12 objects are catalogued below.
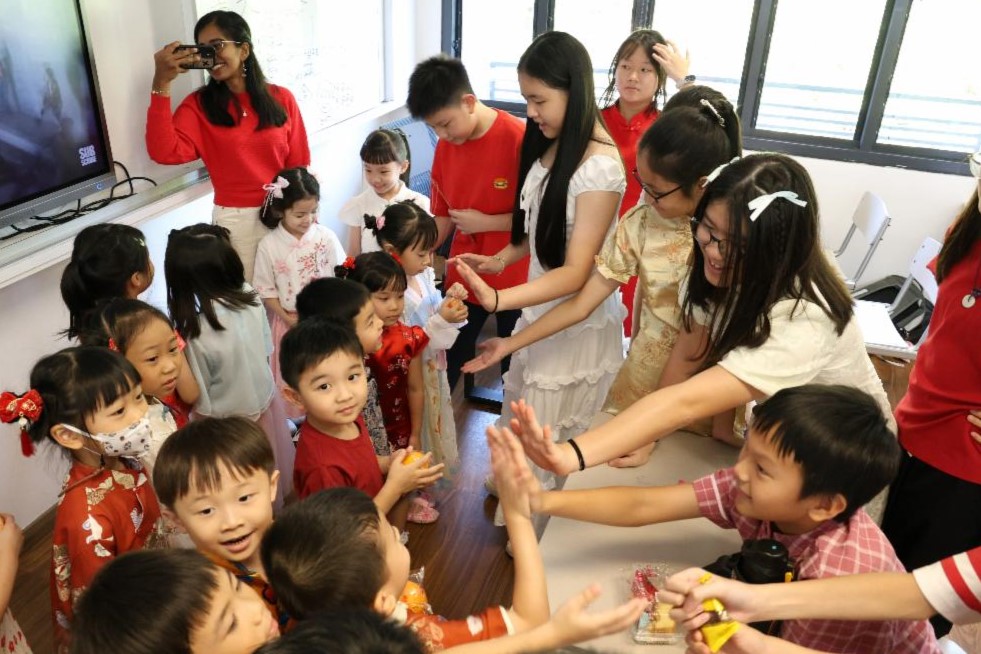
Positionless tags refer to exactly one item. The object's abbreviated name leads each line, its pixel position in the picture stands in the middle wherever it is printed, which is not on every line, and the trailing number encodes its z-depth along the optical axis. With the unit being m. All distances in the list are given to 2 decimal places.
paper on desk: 2.78
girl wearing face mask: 1.43
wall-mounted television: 2.08
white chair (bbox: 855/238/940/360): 2.74
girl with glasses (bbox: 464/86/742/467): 1.54
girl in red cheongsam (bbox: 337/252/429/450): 2.07
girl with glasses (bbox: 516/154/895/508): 1.30
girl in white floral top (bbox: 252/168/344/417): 2.72
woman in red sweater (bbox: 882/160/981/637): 1.48
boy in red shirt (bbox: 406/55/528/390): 2.23
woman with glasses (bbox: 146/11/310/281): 2.50
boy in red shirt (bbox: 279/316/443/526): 1.61
